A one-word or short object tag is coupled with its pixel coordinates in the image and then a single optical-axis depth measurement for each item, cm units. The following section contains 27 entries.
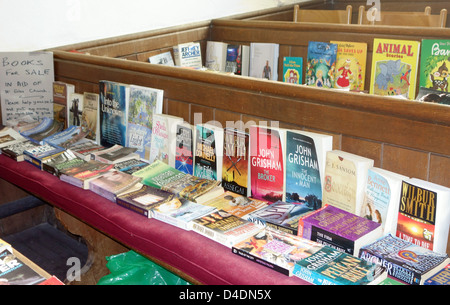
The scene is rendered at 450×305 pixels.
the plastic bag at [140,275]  226
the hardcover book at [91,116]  279
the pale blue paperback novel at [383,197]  164
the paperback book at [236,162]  209
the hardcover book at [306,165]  183
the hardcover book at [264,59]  354
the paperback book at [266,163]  196
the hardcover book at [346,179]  173
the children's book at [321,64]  315
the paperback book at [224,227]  169
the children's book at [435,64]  270
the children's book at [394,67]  275
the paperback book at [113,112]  261
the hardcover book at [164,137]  235
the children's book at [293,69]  343
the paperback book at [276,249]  153
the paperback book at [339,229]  157
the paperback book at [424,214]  153
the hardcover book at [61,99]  299
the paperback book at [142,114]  246
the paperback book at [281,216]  176
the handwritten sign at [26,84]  299
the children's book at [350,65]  307
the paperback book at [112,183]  212
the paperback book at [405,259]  142
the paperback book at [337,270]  142
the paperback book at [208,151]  217
